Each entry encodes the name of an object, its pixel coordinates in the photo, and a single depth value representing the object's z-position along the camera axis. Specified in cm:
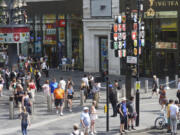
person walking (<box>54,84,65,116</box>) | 2242
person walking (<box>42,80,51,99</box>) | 2539
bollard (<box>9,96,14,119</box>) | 2198
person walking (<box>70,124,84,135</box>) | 1484
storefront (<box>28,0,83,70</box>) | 4188
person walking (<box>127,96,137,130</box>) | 1922
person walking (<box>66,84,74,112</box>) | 2348
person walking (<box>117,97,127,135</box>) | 1853
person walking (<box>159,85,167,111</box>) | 2264
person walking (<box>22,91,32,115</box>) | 2062
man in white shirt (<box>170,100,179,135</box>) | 1827
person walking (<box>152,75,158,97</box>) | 2703
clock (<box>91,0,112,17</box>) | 3825
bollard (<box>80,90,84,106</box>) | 2476
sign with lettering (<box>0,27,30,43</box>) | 3150
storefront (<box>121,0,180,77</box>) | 3397
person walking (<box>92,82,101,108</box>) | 2428
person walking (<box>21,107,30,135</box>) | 1780
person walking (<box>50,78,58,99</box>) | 2495
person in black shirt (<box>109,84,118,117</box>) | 2202
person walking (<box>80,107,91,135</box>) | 1772
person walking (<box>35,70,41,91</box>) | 2962
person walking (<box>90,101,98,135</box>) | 1864
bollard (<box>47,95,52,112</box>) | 2375
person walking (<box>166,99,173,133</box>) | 1856
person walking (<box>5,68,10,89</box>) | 3088
